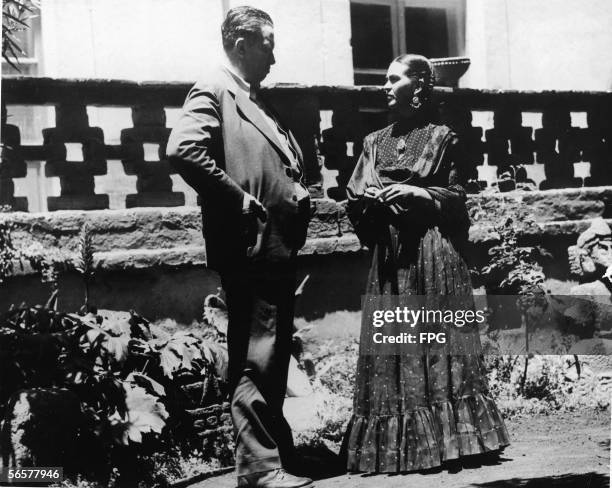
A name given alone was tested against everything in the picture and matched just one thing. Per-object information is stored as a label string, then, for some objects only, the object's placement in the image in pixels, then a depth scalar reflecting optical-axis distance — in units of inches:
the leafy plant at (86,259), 163.9
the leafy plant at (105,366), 145.7
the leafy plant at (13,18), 164.7
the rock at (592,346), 184.9
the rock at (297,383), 171.5
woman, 145.9
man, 131.9
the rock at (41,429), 140.2
